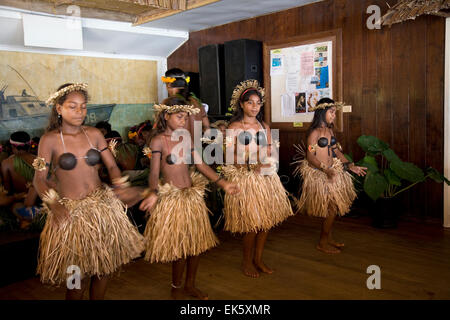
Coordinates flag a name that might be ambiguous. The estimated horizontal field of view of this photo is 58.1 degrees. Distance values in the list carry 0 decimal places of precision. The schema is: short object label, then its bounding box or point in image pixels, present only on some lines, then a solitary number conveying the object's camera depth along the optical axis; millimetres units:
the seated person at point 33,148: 3807
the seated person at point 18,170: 3207
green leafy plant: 3508
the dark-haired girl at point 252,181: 2586
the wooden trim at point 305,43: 4336
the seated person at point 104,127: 4882
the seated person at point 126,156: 3945
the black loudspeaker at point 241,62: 4898
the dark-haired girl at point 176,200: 2176
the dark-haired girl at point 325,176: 3051
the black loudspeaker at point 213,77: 5277
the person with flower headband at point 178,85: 3006
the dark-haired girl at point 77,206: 1880
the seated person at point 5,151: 3900
